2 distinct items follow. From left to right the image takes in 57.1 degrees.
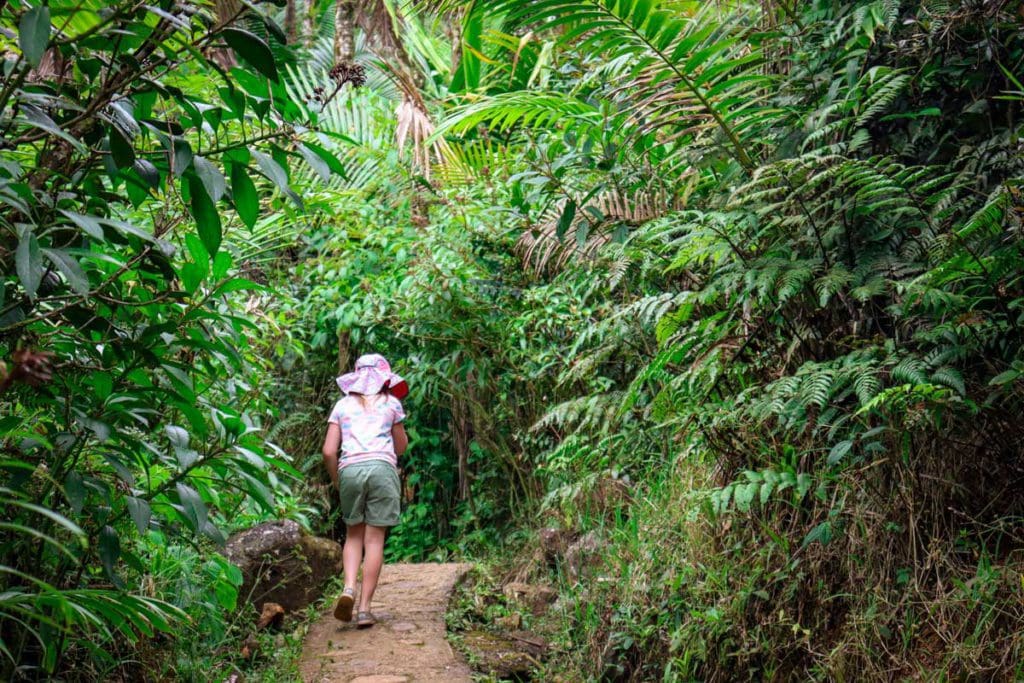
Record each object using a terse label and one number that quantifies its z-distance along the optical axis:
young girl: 6.36
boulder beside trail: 5.78
